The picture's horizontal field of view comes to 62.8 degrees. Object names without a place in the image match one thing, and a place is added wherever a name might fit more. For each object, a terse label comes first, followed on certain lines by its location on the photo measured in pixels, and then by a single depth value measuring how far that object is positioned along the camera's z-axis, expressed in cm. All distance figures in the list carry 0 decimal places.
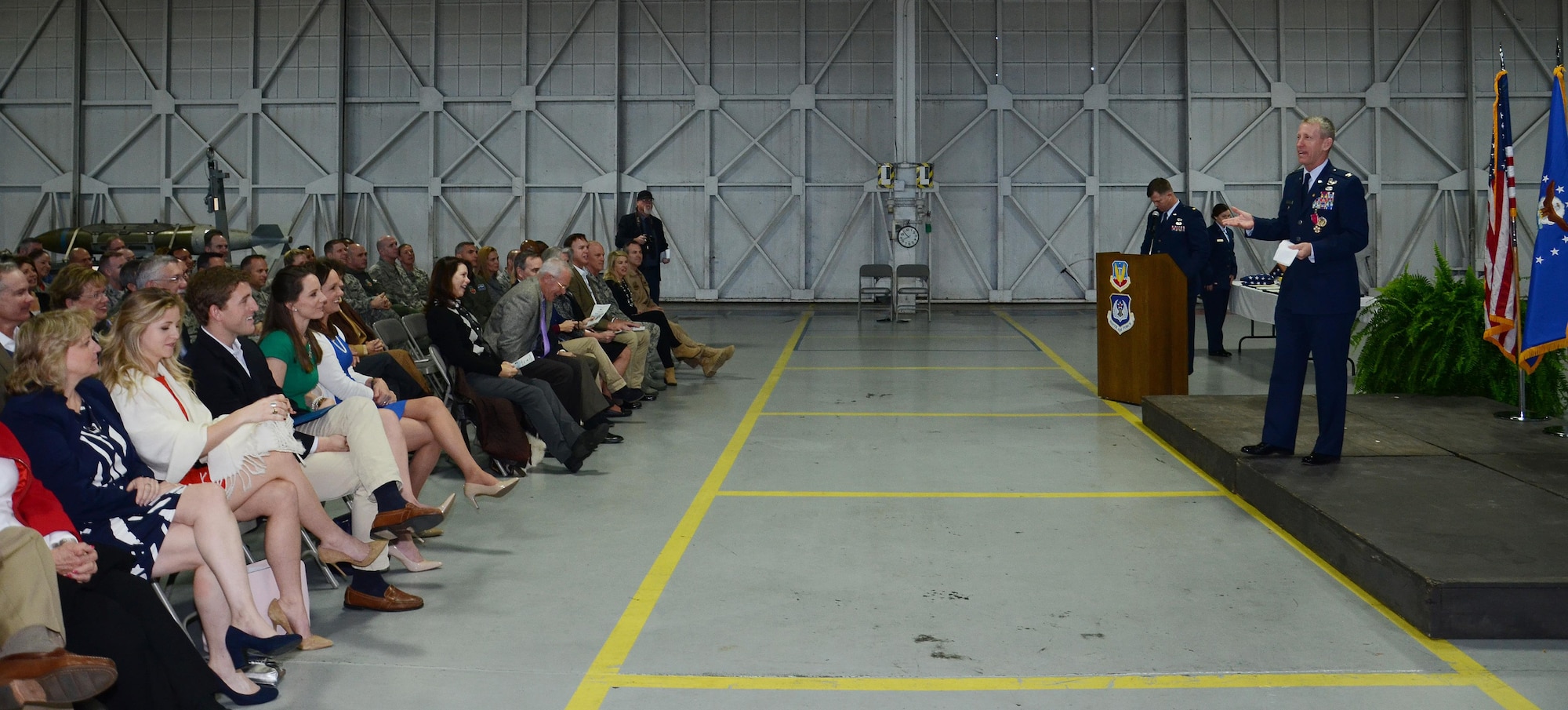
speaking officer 600
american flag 712
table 1130
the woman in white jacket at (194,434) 415
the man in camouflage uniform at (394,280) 1148
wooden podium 918
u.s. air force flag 665
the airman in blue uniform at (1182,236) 1034
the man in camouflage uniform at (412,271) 1243
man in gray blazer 773
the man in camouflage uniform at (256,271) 832
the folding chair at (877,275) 1806
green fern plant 824
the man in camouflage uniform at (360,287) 995
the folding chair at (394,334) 793
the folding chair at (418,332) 799
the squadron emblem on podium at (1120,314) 937
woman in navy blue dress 367
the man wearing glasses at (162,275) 640
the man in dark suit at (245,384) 484
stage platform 418
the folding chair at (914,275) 1753
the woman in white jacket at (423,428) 585
